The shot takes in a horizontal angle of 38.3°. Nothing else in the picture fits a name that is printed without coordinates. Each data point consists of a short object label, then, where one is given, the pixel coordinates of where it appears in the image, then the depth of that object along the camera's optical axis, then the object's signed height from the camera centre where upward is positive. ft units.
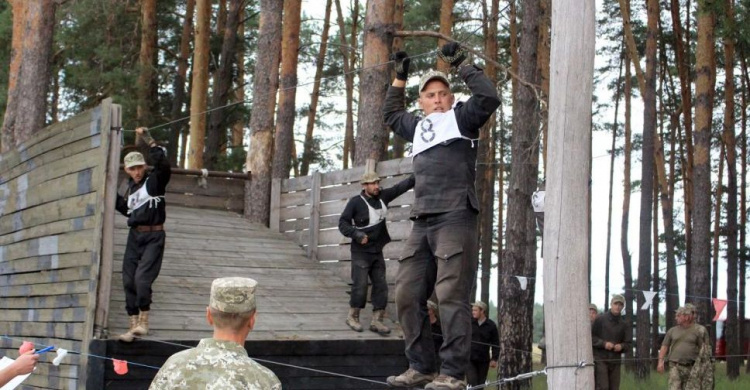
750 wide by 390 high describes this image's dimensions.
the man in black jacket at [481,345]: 44.11 -2.06
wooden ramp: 33.35 +0.15
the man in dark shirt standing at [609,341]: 47.14 -1.82
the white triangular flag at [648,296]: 48.25 +0.21
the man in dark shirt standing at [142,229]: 31.48 +1.54
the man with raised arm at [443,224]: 21.57 +1.41
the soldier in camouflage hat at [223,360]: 11.80 -0.84
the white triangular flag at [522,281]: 49.57 +0.69
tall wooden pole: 19.88 +1.72
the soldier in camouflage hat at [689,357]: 46.50 -2.37
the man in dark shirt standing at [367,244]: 35.24 +1.50
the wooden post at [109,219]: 30.76 +1.75
